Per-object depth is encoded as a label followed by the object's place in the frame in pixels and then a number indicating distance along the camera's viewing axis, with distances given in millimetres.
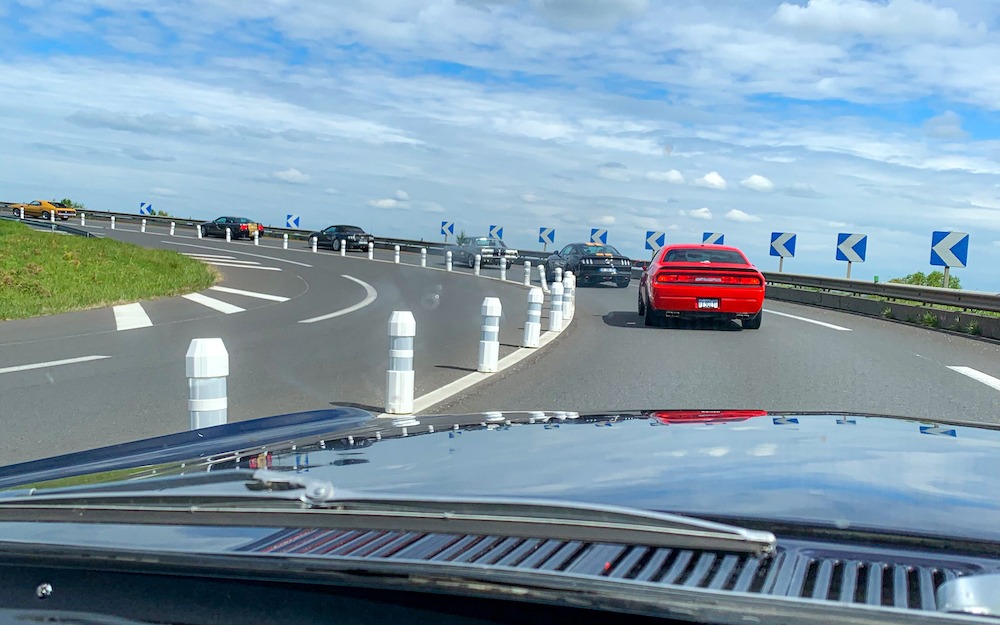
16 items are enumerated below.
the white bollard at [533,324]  13992
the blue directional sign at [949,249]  22609
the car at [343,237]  53594
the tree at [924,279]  34156
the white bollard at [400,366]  8422
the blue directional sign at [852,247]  28592
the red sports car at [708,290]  17953
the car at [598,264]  35094
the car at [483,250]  44781
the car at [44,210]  69562
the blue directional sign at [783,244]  31736
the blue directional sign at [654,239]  40906
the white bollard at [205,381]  5656
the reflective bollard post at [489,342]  11323
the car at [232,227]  60312
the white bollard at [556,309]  17016
